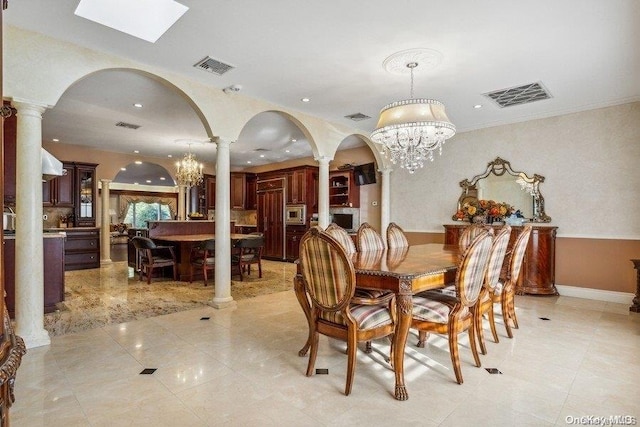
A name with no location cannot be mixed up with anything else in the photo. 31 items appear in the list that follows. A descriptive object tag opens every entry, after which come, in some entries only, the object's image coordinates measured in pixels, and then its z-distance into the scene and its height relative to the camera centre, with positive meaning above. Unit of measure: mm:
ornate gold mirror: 5188 +350
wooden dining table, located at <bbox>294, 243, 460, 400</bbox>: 2170 -472
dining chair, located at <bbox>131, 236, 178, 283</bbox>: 5477 -788
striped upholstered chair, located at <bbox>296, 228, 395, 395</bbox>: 2115 -606
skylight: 2604 +1587
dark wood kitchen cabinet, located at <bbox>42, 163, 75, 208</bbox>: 7043 +478
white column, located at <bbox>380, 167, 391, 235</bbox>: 6832 +231
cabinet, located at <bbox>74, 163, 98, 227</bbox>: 7413 +407
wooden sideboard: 4844 -768
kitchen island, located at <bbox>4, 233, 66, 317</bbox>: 3943 -675
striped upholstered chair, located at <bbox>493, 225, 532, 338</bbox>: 3184 -696
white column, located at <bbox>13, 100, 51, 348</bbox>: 2881 -150
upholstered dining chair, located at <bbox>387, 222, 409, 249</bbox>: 4039 -319
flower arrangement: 5328 +1
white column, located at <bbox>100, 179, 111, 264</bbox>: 7930 -366
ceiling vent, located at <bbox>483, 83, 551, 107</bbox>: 4129 +1487
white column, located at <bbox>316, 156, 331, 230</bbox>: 5582 +294
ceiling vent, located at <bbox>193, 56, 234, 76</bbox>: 3461 +1536
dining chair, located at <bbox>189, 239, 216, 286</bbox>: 5340 -766
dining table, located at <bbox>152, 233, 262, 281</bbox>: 5799 -658
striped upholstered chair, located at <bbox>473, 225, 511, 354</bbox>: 2695 -565
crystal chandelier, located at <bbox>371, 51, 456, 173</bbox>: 3283 +846
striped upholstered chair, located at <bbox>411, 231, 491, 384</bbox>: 2303 -682
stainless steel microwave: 8195 -55
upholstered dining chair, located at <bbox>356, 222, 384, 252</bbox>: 3670 -314
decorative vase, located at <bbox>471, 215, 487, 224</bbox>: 5439 -128
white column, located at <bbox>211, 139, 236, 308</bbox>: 4215 -225
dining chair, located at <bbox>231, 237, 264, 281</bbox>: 5734 -724
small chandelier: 7128 +867
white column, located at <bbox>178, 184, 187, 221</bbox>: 9477 +230
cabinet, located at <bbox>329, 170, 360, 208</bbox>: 7684 +498
